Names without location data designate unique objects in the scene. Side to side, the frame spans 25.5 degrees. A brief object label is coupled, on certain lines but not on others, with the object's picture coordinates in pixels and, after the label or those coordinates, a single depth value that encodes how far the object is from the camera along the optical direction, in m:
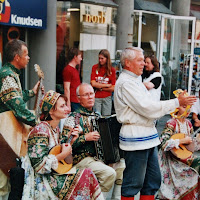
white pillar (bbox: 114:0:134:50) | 9.66
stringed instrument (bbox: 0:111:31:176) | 4.21
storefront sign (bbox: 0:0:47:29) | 6.78
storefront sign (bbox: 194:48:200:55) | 12.52
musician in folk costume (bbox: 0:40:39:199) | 4.24
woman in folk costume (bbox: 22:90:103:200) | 3.62
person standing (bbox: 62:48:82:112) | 6.96
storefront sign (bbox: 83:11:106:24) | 8.97
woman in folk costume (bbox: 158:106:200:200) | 4.80
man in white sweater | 3.88
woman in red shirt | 7.18
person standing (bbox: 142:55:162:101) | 6.34
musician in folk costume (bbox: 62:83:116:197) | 4.15
